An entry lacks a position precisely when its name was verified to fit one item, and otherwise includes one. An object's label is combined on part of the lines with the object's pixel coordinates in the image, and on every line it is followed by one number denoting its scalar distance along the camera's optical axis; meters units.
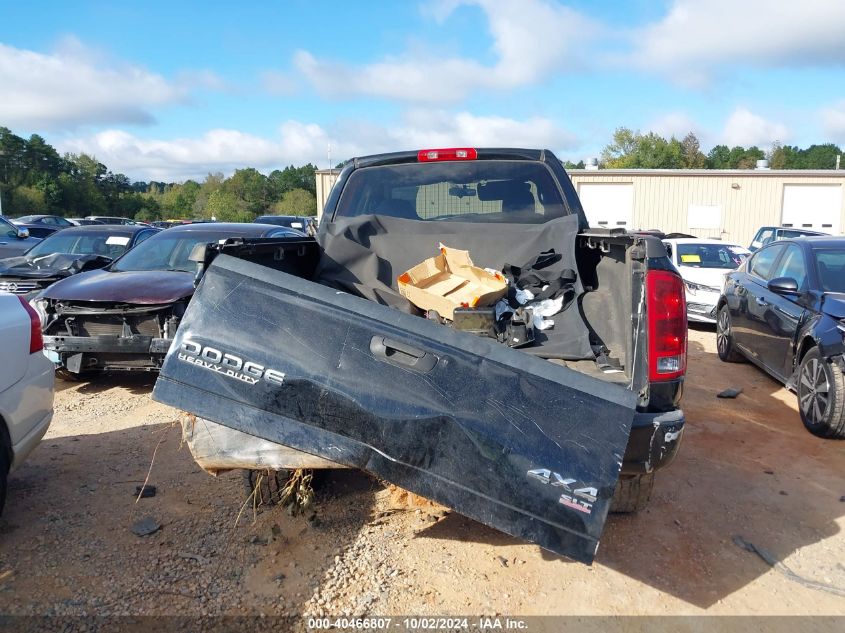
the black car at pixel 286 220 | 24.14
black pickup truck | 2.32
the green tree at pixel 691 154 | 70.94
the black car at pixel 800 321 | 5.30
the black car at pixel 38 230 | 18.05
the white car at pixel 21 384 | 3.68
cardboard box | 3.43
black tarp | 3.96
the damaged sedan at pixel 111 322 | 5.98
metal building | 28.44
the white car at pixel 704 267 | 10.66
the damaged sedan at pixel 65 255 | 7.75
